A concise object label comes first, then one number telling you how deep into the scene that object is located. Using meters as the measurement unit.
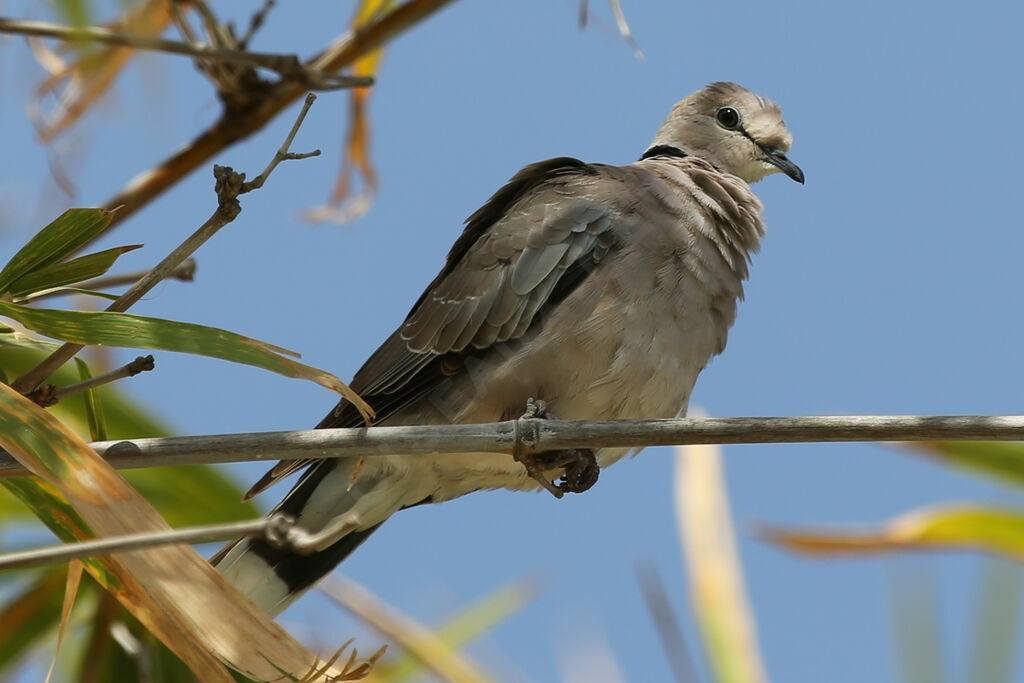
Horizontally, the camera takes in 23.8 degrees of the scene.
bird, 6.39
